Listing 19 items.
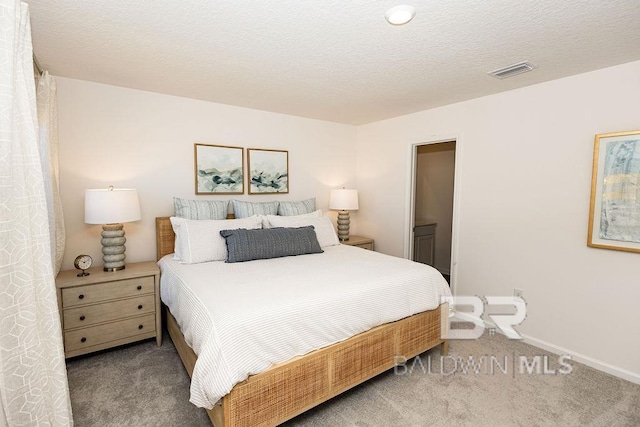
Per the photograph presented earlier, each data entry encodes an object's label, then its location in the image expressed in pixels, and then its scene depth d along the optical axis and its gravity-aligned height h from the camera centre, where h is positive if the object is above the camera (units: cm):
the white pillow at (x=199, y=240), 269 -42
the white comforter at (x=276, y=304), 156 -68
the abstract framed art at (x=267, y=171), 370 +26
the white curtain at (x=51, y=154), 224 +28
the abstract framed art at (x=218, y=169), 336 +26
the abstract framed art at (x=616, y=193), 223 +1
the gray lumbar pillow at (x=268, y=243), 271 -45
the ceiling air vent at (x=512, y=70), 231 +94
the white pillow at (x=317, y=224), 325 -33
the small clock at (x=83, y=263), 257 -59
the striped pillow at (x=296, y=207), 361 -18
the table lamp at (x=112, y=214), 252 -19
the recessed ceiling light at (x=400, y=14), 161 +94
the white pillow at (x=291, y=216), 326 -26
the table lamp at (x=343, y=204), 410 -15
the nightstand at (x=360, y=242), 403 -63
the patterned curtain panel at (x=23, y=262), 115 -28
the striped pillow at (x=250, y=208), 333 -17
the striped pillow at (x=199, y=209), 307 -17
